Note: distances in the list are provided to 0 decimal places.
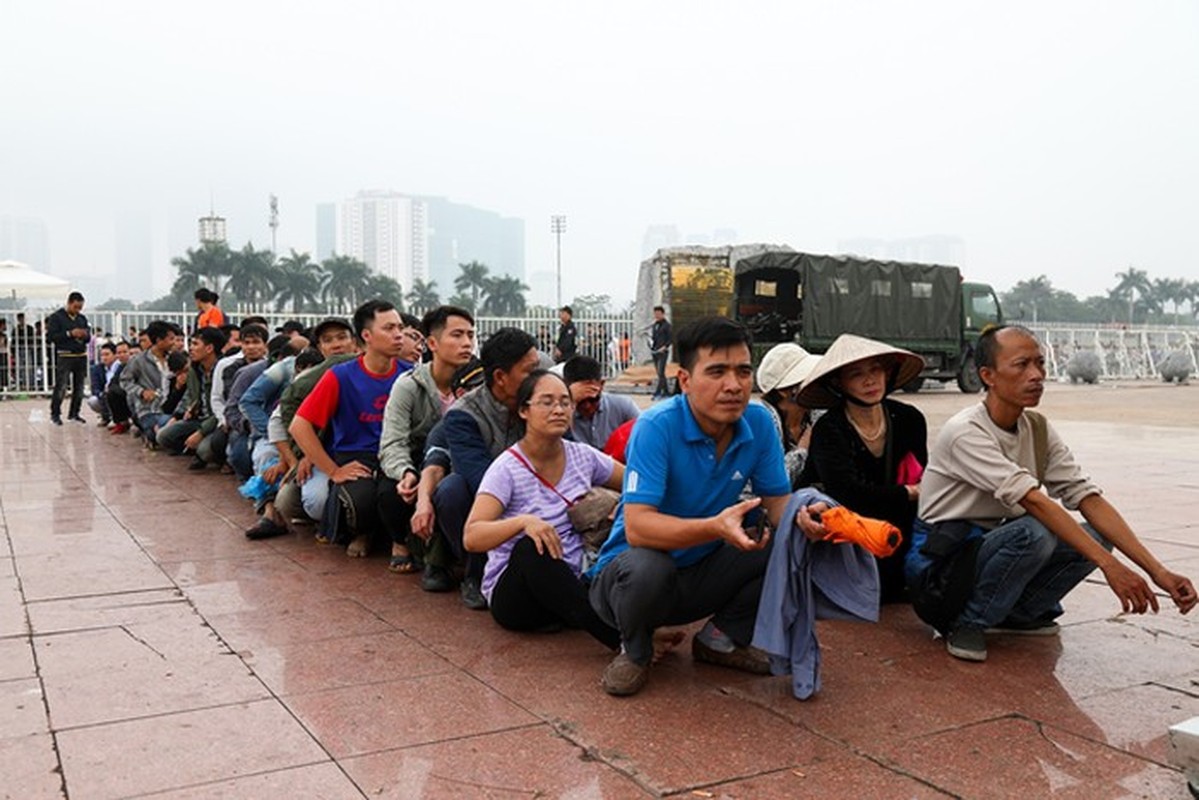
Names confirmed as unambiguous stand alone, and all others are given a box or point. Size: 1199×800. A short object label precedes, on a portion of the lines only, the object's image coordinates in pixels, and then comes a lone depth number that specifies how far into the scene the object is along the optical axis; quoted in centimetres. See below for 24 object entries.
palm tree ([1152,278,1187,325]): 8706
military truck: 2014
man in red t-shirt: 525
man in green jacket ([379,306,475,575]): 501
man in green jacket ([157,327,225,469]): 873
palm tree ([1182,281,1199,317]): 8838
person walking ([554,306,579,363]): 2064
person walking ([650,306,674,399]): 1973
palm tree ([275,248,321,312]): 6675
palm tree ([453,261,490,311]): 6838
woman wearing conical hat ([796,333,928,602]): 382
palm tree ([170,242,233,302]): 6378
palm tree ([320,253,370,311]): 6862
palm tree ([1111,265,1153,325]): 8569
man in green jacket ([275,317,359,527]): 555
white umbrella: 2031
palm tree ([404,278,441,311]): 6625
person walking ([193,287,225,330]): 1164
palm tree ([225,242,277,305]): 6500
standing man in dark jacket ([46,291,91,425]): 1390
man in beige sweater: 339
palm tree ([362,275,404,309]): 6850
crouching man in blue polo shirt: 316
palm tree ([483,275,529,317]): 6950
